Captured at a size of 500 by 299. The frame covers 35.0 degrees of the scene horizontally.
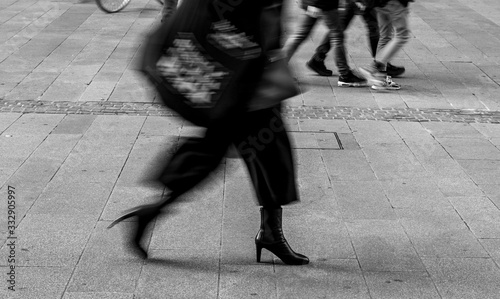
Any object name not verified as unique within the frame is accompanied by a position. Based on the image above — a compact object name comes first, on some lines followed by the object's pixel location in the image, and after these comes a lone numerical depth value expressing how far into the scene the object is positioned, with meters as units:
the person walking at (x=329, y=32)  7.03
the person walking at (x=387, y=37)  7.12
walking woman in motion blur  3.57
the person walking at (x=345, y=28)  7.65
